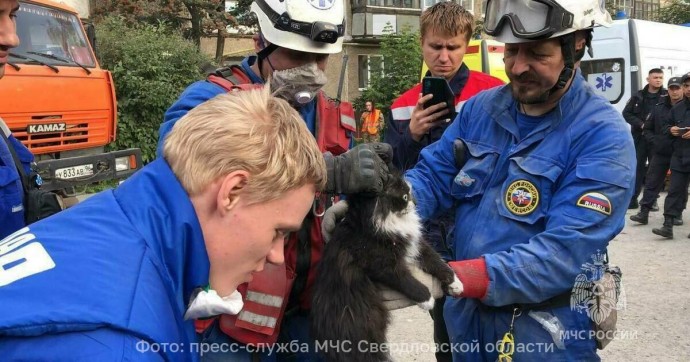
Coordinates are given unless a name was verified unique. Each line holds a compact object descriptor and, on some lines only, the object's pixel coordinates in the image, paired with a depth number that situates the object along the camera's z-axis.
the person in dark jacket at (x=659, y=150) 9.77
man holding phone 3.32
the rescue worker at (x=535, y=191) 2.02
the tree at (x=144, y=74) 14.34
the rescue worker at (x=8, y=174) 2.45
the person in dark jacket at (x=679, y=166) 8.93
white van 12.48
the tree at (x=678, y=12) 34.78
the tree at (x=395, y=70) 23.47
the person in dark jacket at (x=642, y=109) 10.88
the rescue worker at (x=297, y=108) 2.10
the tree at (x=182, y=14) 19.23
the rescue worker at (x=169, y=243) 0.99
